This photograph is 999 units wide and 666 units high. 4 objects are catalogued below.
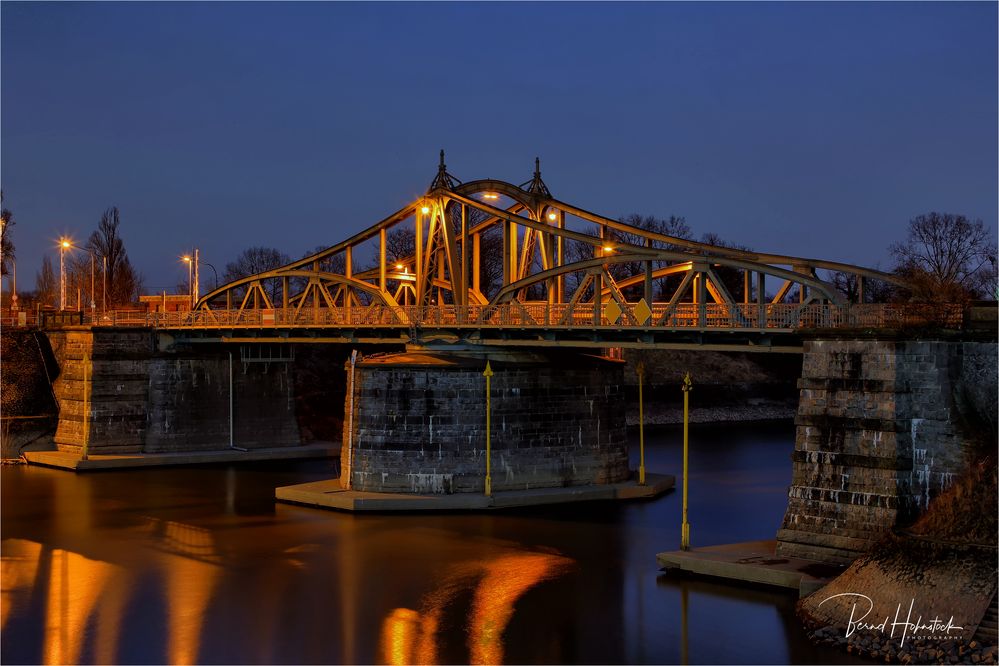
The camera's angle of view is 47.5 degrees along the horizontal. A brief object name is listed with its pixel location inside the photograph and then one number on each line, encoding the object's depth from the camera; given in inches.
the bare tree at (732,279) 3523.4
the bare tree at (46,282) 3737.2
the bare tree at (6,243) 3280.0
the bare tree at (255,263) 4795.8
